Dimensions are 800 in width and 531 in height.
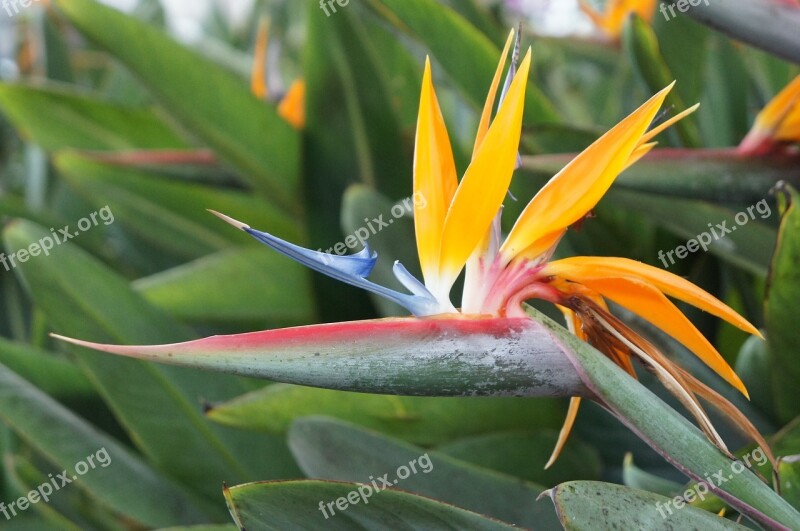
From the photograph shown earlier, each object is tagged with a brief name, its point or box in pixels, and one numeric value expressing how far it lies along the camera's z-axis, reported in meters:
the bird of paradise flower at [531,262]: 0.92
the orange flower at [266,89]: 1.77
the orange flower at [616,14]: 1.73
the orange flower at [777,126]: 1.07
